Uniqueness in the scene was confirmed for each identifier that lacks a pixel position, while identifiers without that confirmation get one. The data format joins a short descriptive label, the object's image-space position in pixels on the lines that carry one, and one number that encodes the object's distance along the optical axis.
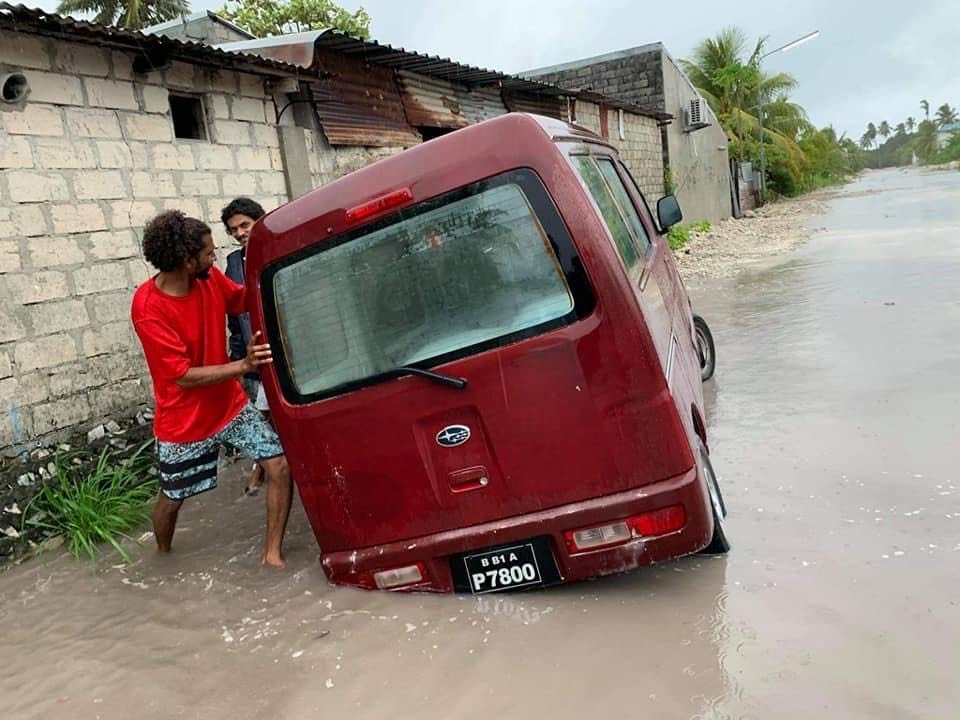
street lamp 31.41
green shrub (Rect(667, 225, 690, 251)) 17.80
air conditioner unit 22.06
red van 2.67
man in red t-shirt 3.29
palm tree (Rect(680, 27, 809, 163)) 32.72
